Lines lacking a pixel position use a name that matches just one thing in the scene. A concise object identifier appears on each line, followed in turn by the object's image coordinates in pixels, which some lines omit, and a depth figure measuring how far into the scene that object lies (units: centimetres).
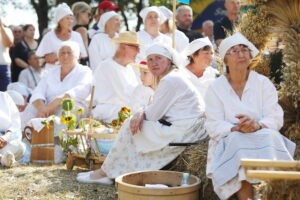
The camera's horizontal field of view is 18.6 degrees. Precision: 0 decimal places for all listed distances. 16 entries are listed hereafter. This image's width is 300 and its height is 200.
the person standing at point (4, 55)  1334
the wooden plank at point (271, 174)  482
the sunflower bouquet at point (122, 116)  1022
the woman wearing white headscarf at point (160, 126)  840
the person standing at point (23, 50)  1726
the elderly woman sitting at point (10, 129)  1073
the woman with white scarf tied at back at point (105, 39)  1425
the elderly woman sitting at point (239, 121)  671
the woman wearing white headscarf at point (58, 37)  1417
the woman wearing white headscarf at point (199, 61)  1050
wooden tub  670
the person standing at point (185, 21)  1458
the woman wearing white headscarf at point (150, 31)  1359
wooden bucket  1080
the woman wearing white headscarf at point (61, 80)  1206
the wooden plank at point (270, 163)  505
